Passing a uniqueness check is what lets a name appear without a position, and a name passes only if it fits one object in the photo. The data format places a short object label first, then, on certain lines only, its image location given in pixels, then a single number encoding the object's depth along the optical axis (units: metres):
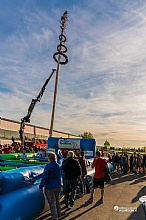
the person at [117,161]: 11.94
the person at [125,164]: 11.37
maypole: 16.31
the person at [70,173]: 4.97
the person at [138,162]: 11.83
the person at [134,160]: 12.02
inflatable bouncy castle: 3.31
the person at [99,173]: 5.52
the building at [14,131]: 23.76
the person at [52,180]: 3.82
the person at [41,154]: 9.63
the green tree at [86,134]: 66.97
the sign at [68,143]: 9.73
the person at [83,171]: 6.09
